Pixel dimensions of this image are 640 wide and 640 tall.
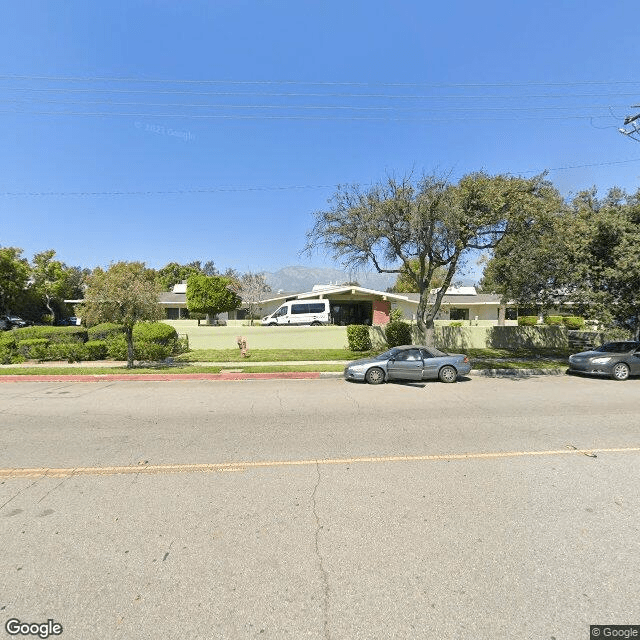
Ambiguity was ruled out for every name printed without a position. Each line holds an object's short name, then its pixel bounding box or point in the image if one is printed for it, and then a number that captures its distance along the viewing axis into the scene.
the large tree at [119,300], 14.06
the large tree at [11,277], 38.38
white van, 29.45
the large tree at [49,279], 44.06
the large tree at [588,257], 14.64
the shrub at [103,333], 20.40
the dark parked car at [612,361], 13.25
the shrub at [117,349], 17.37
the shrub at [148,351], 17.39
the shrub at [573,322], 33.74
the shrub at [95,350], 17.33
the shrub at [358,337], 19.83
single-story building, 32.16
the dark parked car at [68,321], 50.77
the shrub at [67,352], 17.19
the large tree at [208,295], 31.55
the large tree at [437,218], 13.15
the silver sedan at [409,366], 12.45
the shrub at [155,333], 18.69
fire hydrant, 18.44
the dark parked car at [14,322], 39.97
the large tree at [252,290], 39.38
